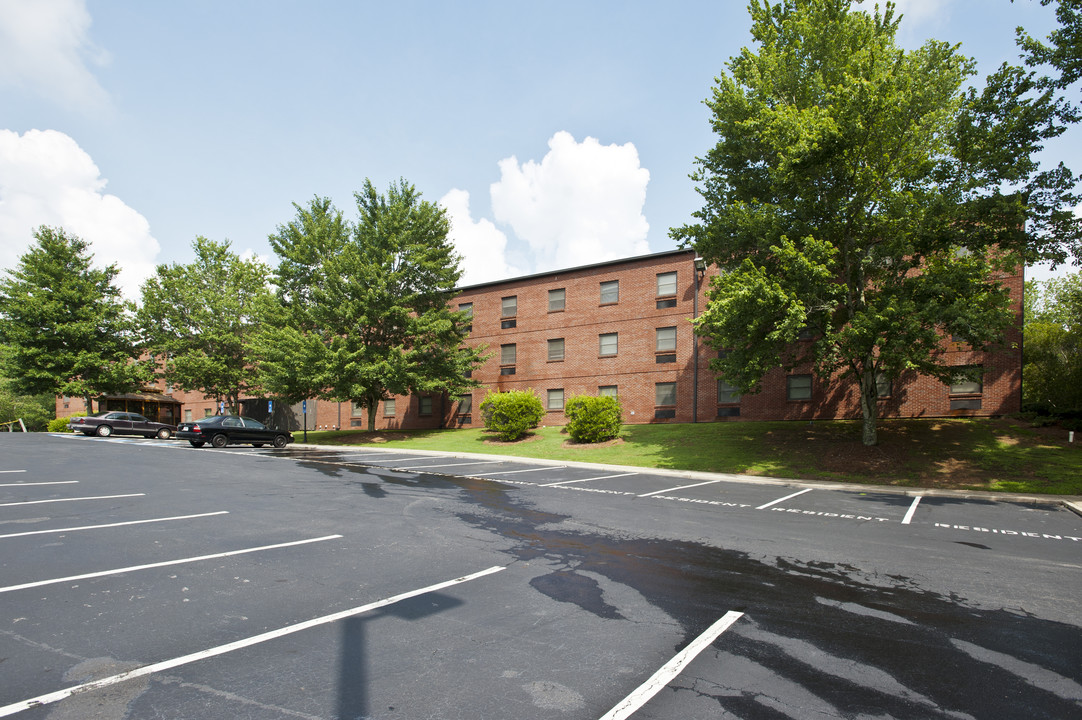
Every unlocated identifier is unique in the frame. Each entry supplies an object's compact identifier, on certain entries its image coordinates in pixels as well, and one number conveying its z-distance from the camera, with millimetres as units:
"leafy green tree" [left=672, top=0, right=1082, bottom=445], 15359
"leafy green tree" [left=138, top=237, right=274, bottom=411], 39969
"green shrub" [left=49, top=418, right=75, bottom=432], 42406
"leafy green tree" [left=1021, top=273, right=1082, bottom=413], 21969
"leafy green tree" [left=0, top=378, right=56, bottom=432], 52500
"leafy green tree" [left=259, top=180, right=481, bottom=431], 30469
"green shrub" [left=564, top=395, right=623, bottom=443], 25828
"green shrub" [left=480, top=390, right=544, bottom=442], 28227
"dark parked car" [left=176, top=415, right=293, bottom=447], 25266
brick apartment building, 24328
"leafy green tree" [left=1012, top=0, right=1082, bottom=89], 13914
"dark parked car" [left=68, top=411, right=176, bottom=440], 33438
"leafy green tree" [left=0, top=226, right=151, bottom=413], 38969
